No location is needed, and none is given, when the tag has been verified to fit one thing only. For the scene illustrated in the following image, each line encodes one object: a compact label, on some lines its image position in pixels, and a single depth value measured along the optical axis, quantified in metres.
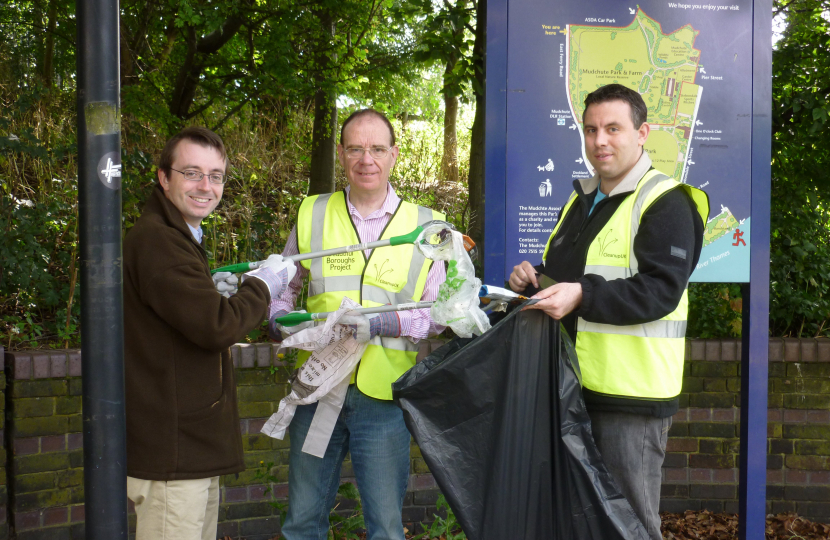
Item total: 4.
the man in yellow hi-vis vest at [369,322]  2.72
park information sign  3.38
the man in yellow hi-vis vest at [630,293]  2.25
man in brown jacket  2.21
